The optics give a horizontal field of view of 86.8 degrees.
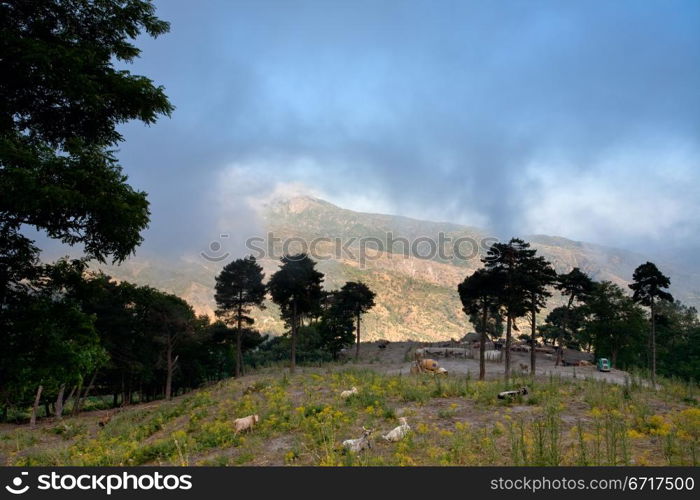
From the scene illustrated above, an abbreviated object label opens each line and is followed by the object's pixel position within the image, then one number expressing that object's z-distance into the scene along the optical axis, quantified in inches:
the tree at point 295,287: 1524.4
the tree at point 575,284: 1502.2
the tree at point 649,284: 1290.5
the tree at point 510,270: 1090.1
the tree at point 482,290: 1127.6
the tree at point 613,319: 1772.9
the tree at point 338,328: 2128.4
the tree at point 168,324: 1541.6
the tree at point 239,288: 1569.9
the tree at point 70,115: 252.4
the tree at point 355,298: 2165.4
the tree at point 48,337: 311.7
